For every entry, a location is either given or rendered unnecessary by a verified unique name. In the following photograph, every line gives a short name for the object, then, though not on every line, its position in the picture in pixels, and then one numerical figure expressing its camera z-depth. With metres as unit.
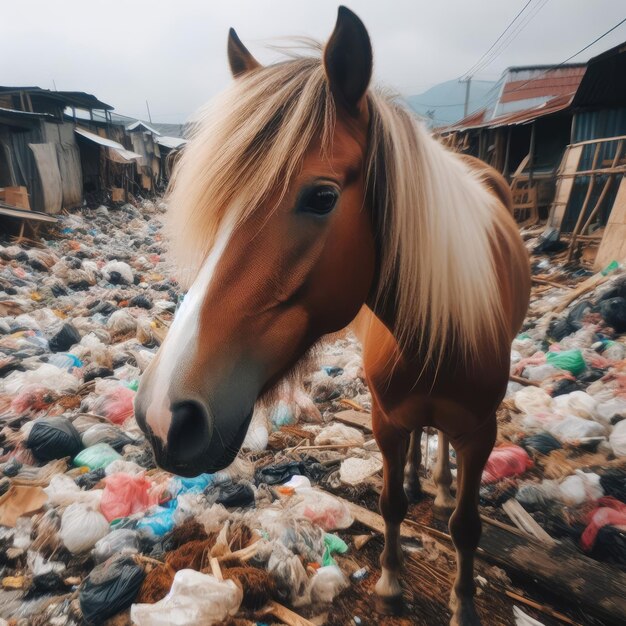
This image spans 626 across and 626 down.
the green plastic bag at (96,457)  2.53
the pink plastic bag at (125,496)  2.11
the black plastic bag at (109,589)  1.62
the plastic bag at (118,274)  6.94
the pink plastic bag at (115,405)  3.05
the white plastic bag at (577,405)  2.93
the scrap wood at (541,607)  1.76
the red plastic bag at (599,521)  2.09
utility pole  33.00
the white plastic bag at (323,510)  2.18
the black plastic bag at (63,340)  4.22
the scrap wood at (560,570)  1.76
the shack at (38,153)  11.95
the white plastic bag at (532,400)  3.15
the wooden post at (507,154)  13.58
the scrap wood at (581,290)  4.85
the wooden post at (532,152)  12.20
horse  0.87
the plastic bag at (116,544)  1.86
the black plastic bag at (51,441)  2.56
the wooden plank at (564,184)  8.90
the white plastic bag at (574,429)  2.74
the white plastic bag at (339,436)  3.04
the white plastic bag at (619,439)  2.57
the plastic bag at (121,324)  4.73
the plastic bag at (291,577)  1.77
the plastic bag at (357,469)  2.63
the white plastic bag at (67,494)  2.13
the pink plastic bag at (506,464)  2.59
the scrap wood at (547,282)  6.22
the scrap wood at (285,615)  1.64
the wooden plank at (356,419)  3.27
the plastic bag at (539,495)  2.38
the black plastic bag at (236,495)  2.24
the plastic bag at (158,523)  2.00
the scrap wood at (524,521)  2.15
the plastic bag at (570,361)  3.54
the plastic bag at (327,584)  1.80
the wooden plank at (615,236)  5.85
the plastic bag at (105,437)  2.74
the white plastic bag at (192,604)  1.46
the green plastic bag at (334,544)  2.05
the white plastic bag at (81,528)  1.92
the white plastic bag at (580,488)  2.32
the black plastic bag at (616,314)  4.07
